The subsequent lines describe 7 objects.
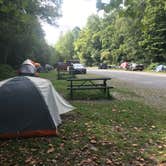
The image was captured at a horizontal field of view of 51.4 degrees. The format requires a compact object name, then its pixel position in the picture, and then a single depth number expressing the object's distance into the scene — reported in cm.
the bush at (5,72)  1171
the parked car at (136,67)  2643
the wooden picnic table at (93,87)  691
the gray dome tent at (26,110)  373
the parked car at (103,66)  3295
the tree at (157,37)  2686
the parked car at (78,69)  1894
